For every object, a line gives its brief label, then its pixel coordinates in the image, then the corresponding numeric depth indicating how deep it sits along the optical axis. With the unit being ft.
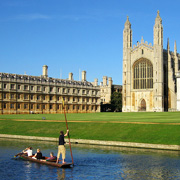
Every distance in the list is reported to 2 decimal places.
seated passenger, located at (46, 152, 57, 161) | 77.25
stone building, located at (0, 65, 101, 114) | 284.20
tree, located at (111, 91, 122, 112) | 387.34
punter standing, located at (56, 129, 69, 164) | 75.82
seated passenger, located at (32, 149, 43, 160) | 79.97
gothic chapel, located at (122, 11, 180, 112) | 318.65
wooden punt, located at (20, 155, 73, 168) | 73.01
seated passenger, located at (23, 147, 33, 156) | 83.53
